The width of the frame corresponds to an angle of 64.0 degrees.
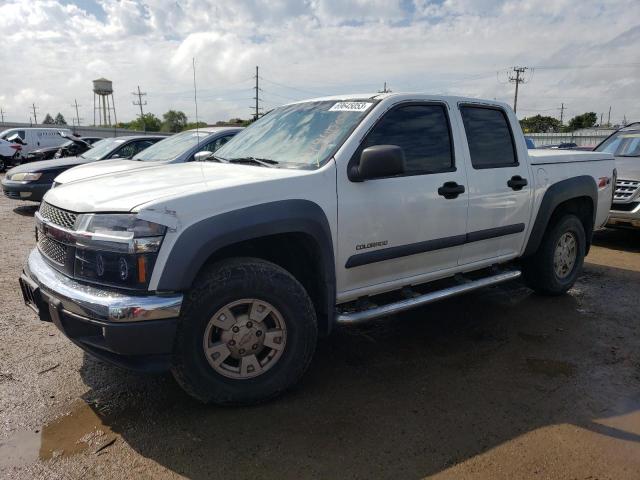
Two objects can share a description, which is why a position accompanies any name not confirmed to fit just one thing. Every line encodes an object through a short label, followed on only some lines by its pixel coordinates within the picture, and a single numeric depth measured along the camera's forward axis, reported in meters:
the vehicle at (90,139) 22.95
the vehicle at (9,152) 19.97
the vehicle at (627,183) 7.64
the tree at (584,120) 79.19
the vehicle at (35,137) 20.70
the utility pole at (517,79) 61.41
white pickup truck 2.71
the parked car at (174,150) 7.38
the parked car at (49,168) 9.82
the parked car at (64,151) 15.61
